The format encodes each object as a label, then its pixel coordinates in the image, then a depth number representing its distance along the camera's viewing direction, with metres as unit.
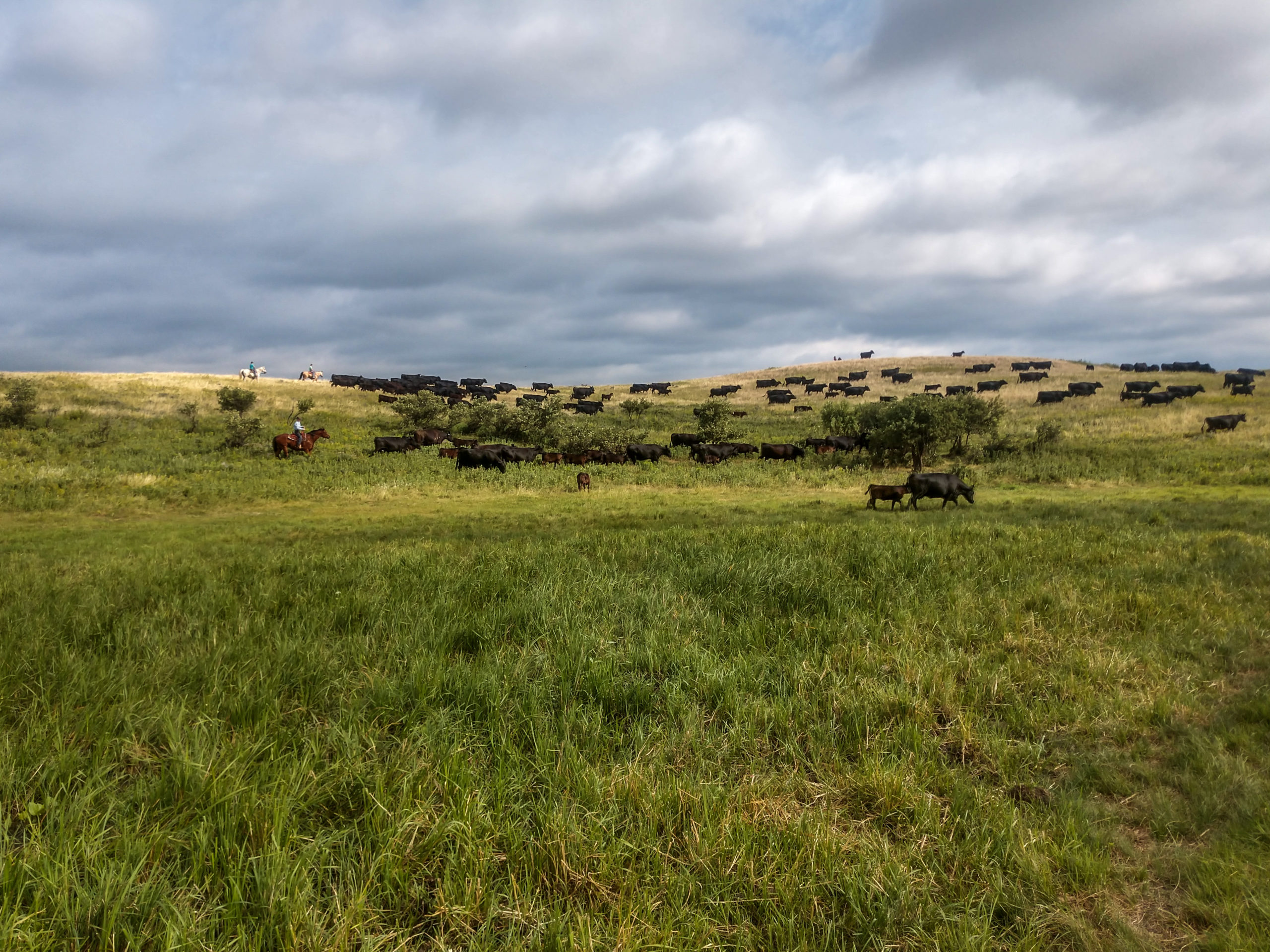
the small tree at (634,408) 66.00
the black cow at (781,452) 41.19
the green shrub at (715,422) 48.00
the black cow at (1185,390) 57.62
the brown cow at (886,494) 23.88
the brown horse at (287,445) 37.25
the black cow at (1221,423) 40.31
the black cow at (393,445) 40.94
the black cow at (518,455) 39.22
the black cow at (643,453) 40.94
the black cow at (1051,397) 61.44
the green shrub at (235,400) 50.84
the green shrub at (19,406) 43.00
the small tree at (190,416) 46.72
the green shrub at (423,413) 53.81
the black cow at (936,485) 23.88
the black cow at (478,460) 36.25
